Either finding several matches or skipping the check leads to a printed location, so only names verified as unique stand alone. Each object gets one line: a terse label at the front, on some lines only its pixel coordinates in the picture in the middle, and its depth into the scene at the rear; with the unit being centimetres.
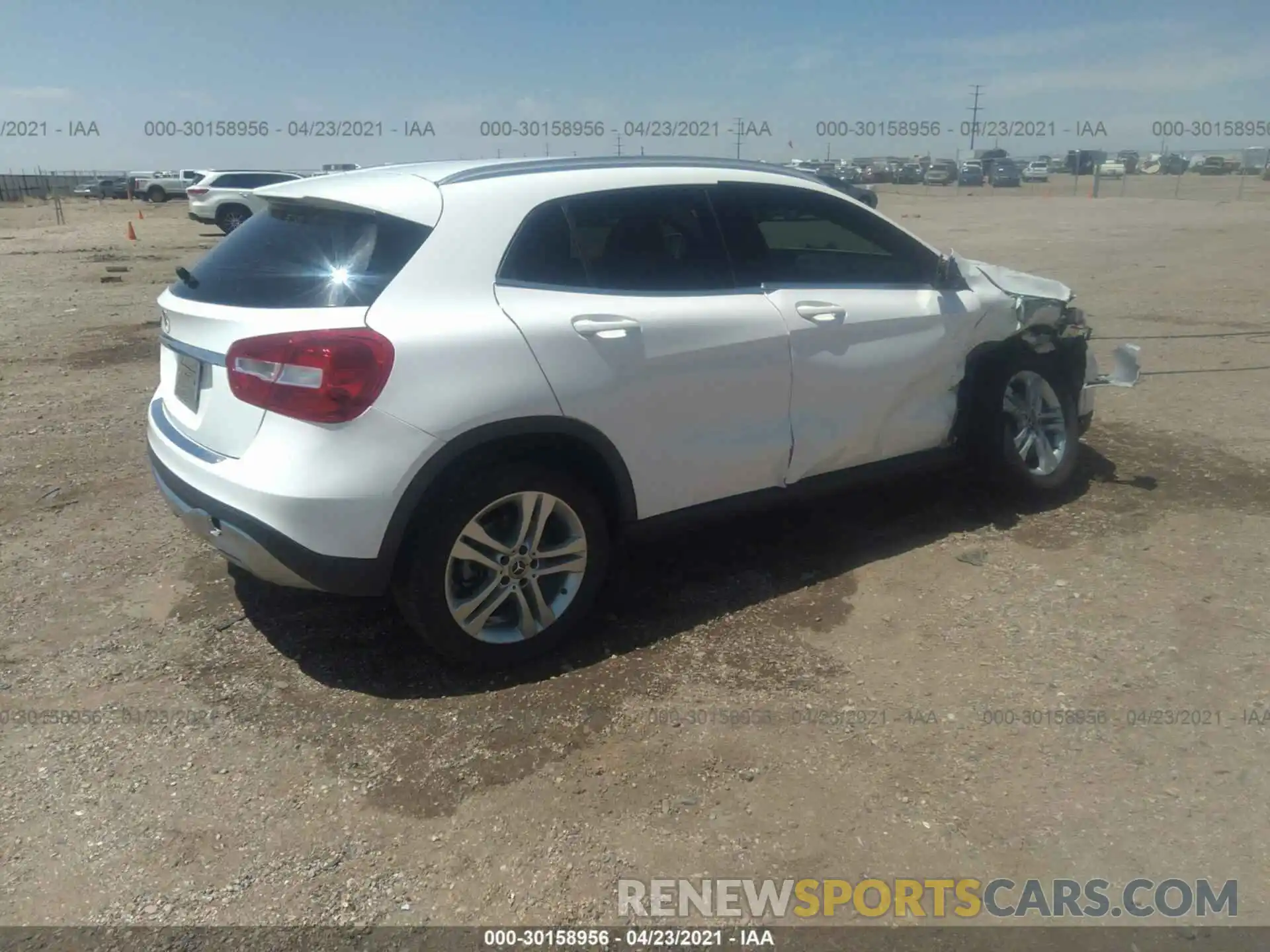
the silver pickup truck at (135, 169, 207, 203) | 4806
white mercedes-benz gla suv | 310
